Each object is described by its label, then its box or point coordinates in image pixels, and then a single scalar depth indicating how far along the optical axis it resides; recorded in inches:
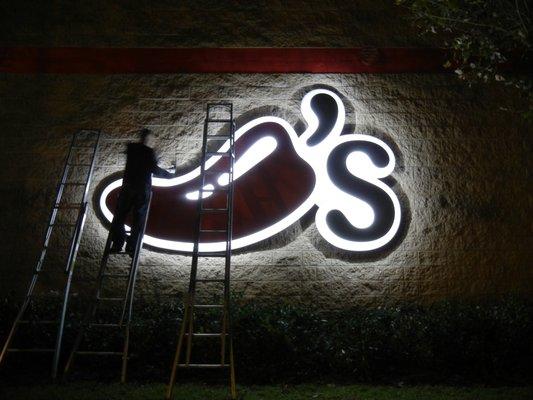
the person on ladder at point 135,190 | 270.2
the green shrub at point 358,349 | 240.7
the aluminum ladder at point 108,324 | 231.3
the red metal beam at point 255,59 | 326.0
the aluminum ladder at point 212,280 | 210.5
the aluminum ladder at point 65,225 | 239.6
